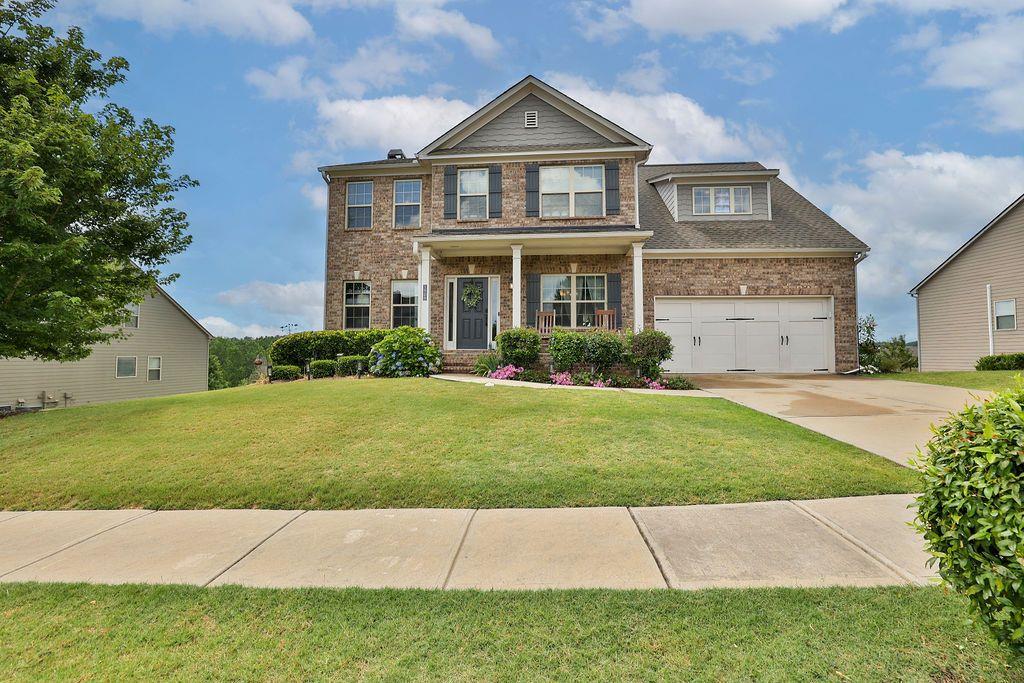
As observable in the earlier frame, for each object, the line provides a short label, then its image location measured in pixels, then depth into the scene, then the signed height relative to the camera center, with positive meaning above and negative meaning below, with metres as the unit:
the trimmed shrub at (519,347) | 12.46 +0.21
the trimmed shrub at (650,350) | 11.84 +0.11
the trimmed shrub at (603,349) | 11.79 +0.14
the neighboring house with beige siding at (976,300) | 15.76 +1.88
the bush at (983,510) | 2.02 -0.69
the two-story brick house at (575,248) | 14.43 +3.14
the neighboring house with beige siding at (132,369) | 17.89 -0.53
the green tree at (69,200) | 8.48 +3.02
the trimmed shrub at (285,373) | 13.91 -0.48
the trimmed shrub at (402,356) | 12.29 -0.01
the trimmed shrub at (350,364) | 13.01 -0.22
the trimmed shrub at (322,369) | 13.43 -0.36
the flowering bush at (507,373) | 12.23 -0.44
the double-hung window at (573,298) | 14.73 +1.70
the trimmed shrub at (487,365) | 12.58 -0.25
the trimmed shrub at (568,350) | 11.82 +0.12
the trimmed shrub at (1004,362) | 13.97 -0.24
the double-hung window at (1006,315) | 15.71 +1.25
